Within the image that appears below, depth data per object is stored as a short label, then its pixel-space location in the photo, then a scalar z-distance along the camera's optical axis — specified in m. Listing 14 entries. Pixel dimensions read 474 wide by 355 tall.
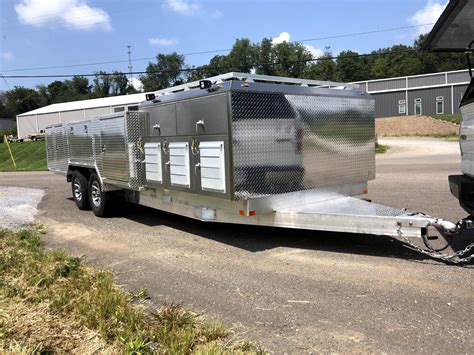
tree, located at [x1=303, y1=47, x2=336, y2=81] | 87.94
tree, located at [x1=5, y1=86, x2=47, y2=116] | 134.62
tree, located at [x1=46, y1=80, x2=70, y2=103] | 137.50
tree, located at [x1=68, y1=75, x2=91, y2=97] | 141.50
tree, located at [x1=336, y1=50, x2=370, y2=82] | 91.23
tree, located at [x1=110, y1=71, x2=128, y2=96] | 130.50
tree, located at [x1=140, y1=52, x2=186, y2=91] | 117.94
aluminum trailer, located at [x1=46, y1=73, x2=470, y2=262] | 6.24
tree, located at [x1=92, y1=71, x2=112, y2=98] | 131.50
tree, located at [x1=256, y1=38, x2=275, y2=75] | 106.12
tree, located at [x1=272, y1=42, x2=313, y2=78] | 97.44
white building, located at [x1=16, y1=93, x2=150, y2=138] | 68.00
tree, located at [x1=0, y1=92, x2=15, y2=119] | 135.12
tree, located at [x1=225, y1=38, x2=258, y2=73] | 107.57
